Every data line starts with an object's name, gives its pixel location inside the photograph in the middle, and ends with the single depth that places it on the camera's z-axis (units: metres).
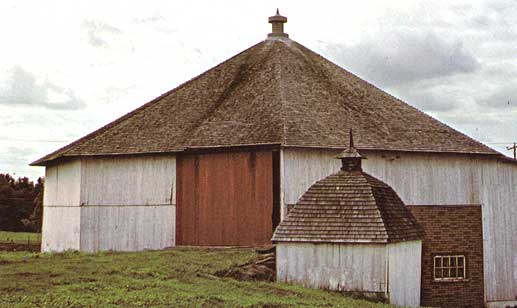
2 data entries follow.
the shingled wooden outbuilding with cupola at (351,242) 18.97
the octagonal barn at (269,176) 24.31
